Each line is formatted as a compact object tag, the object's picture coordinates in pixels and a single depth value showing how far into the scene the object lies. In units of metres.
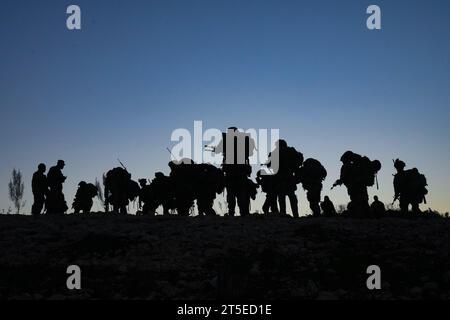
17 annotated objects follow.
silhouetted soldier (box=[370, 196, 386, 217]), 19.98
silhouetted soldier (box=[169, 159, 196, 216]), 21.27
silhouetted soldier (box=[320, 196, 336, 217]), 20.25
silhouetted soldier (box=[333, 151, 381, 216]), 18.09
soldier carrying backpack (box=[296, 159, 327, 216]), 18.83
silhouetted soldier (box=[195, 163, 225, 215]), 20.77
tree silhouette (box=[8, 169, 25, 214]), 63.53
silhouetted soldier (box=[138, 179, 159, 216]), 24.03
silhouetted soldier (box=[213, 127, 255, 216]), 19.31
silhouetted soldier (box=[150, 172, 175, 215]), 23.53
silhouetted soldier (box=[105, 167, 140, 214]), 23.12
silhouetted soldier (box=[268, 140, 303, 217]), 18.89
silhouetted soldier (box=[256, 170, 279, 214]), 19.39
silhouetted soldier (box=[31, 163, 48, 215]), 20.94
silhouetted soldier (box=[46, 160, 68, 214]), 21.17
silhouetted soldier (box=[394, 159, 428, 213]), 18.91
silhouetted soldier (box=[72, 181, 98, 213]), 24.14
